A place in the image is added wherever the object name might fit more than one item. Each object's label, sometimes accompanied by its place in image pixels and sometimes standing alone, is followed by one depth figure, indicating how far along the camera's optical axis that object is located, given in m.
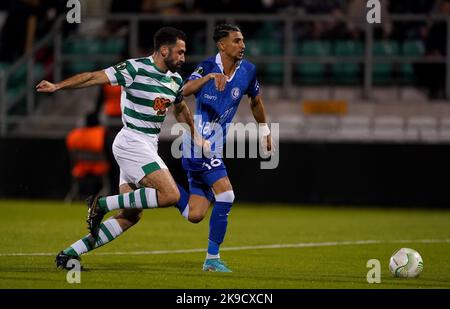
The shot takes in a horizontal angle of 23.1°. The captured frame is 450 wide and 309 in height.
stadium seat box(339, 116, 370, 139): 18.89
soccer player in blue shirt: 10.01
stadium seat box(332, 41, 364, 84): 19.77
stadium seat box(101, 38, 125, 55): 20.56
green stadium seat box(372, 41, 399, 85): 19.78
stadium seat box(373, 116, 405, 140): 18.81
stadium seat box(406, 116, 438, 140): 18.67
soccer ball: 9.32
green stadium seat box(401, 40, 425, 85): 19.58
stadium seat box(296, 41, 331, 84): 19.86
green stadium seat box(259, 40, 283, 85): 20.02
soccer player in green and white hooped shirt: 9.29
